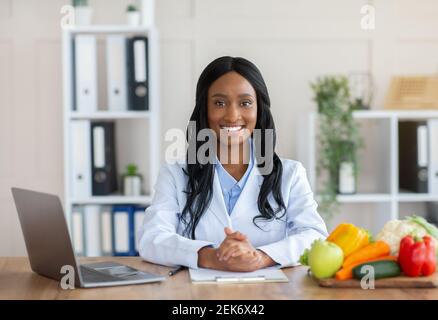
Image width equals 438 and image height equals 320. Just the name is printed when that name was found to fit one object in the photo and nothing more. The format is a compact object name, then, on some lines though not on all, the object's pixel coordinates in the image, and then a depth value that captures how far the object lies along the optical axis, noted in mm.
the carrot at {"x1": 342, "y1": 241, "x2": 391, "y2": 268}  1805
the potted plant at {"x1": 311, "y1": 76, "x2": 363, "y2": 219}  3865
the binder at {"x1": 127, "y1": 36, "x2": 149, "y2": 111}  3871
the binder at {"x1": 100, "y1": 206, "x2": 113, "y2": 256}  3957
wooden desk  1652
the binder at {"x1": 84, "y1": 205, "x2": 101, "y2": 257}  3947
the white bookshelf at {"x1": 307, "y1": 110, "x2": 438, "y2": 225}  3910
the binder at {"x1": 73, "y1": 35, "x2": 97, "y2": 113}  3893
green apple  1762
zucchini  1760
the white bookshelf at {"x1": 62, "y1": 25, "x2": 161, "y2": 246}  3859
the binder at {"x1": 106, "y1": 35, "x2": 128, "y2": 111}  3893
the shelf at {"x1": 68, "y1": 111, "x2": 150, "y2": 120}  3883
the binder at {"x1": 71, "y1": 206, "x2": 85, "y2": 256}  3924
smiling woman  2254
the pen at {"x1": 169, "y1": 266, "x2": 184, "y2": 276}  1917
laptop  1723
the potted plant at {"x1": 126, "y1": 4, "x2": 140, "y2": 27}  3914
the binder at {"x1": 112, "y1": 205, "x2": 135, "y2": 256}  3941
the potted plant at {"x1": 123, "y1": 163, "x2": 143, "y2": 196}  3988
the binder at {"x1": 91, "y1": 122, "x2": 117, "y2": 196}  3910
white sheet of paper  1804
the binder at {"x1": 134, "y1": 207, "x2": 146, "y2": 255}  3949
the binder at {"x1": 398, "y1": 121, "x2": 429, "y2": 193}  3926
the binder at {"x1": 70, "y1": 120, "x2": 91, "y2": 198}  3883
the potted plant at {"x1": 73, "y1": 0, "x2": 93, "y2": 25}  3926
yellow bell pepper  1835
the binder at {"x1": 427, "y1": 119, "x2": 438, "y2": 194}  3910
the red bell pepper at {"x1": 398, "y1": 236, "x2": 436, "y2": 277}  1772
